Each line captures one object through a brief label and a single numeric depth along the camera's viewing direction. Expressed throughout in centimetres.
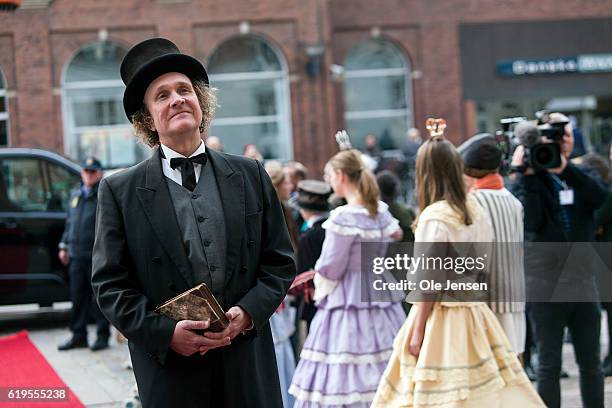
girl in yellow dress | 447
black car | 1020
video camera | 562
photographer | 553
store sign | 2559
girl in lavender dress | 580
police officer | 920
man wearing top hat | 308
